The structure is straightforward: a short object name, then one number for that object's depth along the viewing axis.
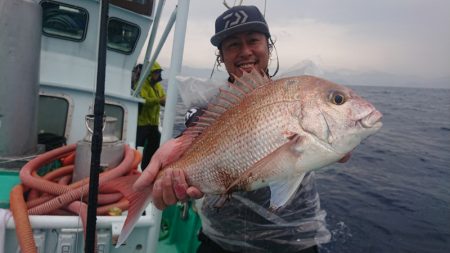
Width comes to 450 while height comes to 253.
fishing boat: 2.72
